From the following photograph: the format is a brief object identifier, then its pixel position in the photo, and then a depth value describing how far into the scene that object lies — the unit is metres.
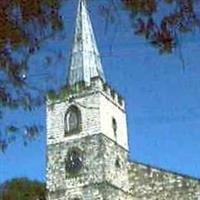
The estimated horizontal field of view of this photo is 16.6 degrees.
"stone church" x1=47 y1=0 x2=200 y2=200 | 36.27
